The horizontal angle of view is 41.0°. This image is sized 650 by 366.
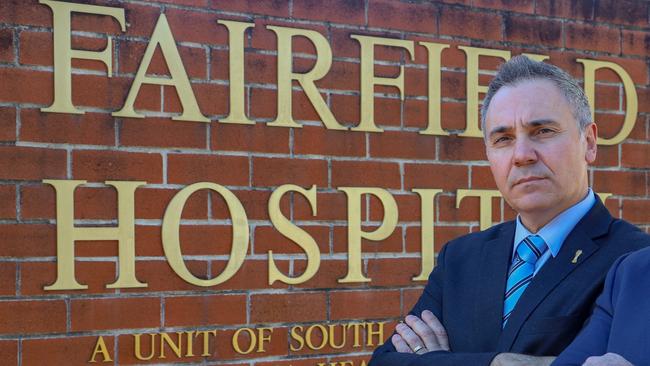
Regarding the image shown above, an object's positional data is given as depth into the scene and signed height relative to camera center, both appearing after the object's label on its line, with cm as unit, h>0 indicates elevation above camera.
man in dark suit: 209 -18
